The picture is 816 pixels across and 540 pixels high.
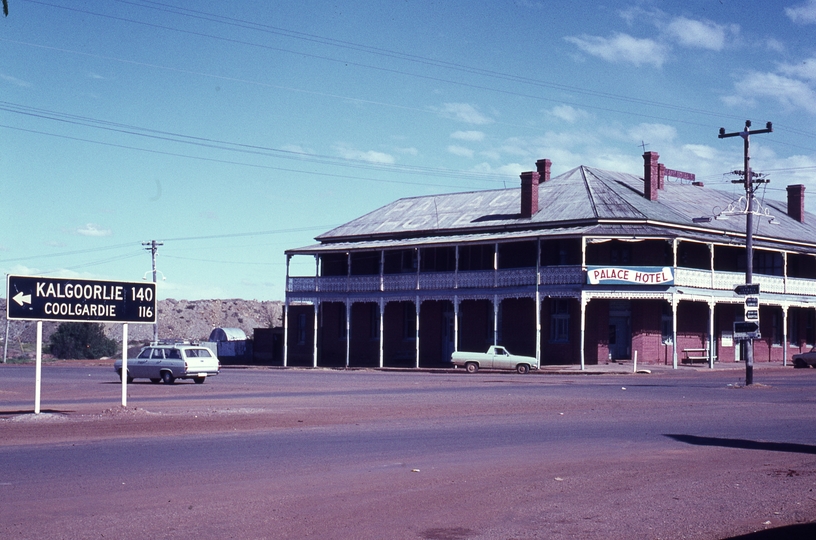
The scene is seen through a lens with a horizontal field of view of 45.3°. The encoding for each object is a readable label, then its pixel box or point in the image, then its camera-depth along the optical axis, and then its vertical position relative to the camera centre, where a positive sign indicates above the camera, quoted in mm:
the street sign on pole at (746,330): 29298 -173
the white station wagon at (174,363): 34875 -1549
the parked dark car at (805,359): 47272 -1679
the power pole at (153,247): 71375 +5326
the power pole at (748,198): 30520 +4042
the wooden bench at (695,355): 46688 -1539
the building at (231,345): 62844 -1587
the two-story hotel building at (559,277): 45594 +2256
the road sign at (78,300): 18766 +393
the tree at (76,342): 74875 -1712
